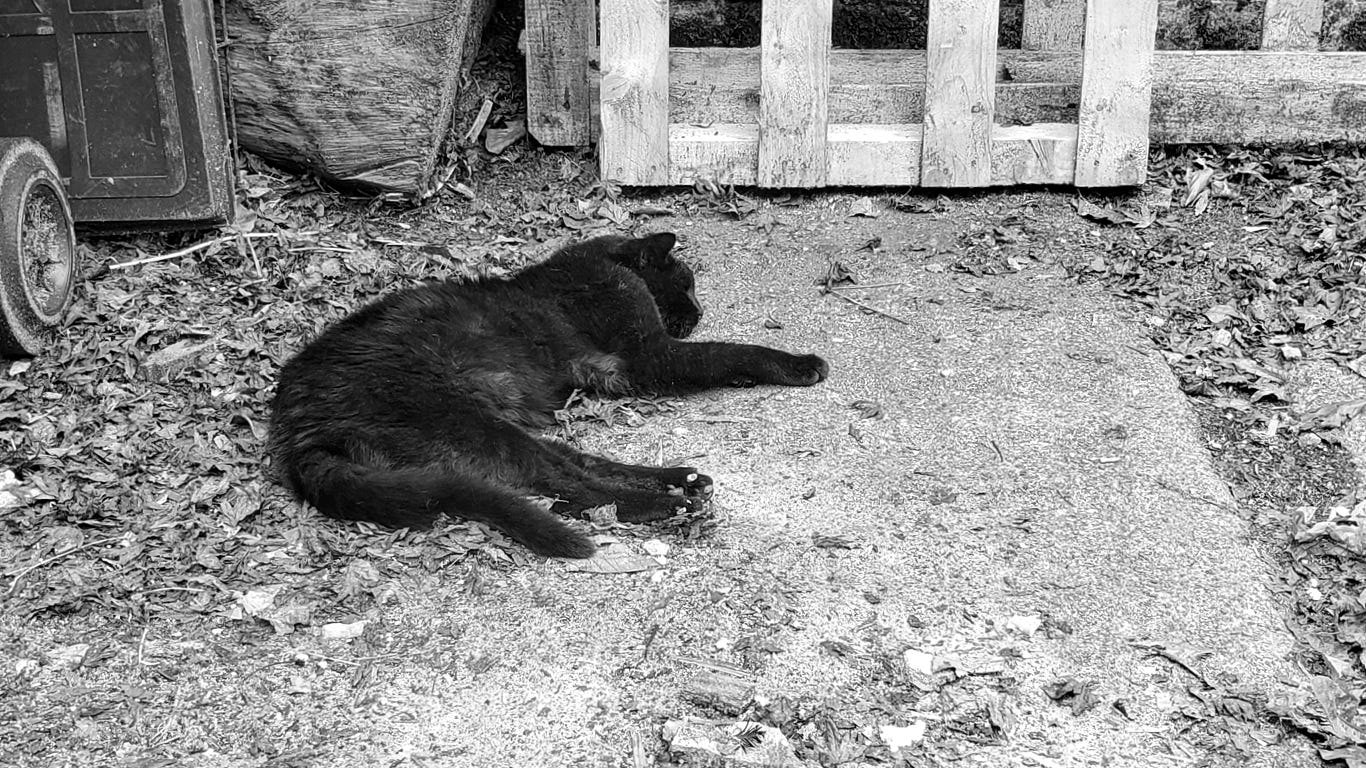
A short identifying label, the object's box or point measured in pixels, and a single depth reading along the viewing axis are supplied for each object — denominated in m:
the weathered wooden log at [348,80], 4.98
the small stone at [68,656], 2.86
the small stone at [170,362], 4.11
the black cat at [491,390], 3.26
